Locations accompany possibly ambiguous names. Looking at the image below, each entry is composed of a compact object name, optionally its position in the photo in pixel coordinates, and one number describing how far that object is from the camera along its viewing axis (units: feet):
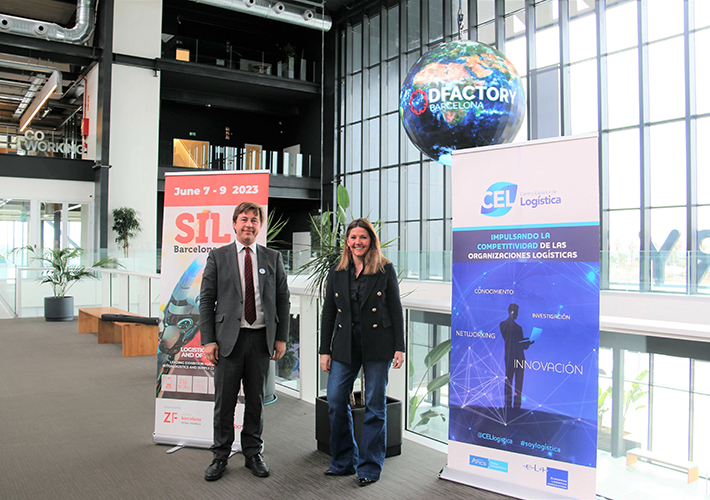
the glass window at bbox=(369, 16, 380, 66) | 56.08
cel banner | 8.84
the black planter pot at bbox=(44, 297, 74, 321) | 34.73
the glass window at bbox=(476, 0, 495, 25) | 45.14
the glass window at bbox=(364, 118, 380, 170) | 55.88
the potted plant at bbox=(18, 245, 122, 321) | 34.81
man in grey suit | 10.39
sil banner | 12.03
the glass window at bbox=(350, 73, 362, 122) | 58.18
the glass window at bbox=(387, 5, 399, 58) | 53.98
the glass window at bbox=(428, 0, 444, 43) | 50.08
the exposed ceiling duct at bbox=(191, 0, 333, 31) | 49.75
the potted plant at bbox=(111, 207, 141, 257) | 49.60
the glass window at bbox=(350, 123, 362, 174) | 58.08
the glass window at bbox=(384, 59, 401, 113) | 53.98
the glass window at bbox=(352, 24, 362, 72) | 58.29
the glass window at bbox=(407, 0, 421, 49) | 51.98
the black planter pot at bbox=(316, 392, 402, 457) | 11.02
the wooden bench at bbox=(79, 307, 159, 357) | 22.91
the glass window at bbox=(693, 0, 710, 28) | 32.63
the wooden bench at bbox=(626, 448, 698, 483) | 8.20
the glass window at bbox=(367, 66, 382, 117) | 56.03
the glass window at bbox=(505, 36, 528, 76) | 42.19
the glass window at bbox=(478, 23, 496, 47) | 45.09
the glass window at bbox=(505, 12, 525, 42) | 42.52
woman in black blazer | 9.91
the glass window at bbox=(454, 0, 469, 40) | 48.28
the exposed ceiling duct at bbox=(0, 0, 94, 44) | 45.14
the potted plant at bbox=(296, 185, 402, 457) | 11.16
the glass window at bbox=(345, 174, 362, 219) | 57.82
